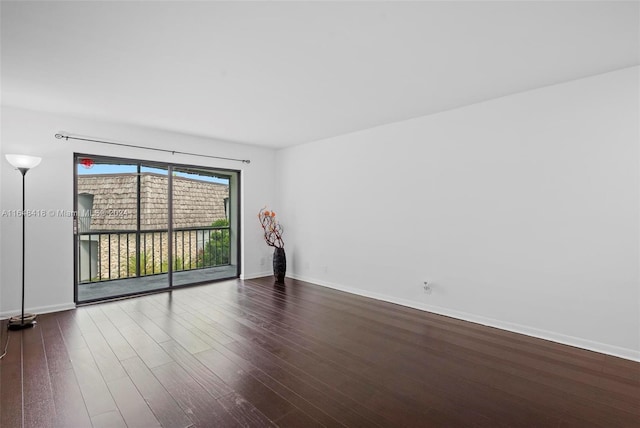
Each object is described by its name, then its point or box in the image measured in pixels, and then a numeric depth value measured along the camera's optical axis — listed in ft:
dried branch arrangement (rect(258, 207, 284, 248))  19.48
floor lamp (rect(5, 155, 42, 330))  10.68
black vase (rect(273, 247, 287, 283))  18.24
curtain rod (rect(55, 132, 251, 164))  12.80
